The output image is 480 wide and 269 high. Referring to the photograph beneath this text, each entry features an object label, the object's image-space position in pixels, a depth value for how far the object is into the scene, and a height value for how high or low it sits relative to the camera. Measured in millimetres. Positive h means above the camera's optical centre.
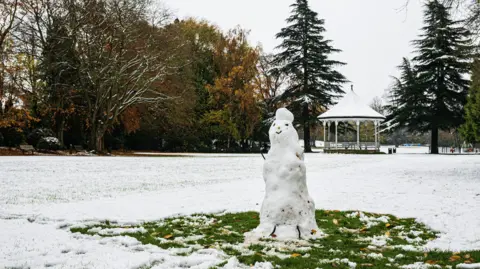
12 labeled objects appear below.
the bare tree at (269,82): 47719 +7503
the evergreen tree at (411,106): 43031 +4439
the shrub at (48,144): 29188 -66
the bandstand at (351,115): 41281 +3150
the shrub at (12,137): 30172 +392
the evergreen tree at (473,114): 33969 +2971
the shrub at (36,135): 30280 +510
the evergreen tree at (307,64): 45062 +8737
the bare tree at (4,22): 28862 +8448
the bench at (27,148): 27422 -340
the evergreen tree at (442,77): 42219 +7241
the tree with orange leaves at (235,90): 42094 +5442
